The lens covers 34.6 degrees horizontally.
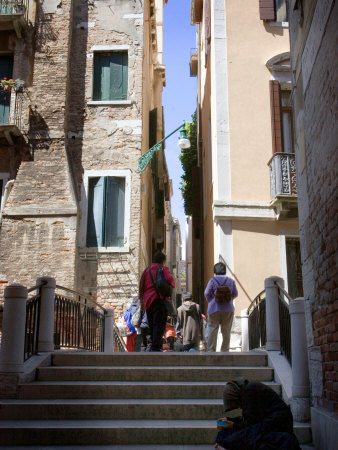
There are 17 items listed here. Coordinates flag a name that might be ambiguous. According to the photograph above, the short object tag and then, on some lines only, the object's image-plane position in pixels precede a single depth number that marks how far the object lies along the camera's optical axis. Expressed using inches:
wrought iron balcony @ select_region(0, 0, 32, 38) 608.1
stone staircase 223.1
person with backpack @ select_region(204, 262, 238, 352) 339.3
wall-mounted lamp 572.7
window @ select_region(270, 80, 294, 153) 523.8
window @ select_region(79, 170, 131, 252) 567.8
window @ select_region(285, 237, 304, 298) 495.8
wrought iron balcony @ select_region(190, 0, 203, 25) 806.5
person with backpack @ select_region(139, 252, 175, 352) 329.7
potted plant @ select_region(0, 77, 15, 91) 590.9
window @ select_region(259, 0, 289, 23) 552.4
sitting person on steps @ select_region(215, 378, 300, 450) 150.5
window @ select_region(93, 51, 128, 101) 621.3
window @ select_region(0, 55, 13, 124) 610.5
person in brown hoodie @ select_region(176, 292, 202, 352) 407.8
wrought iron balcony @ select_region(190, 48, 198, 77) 936.9
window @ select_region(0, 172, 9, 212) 590.2
